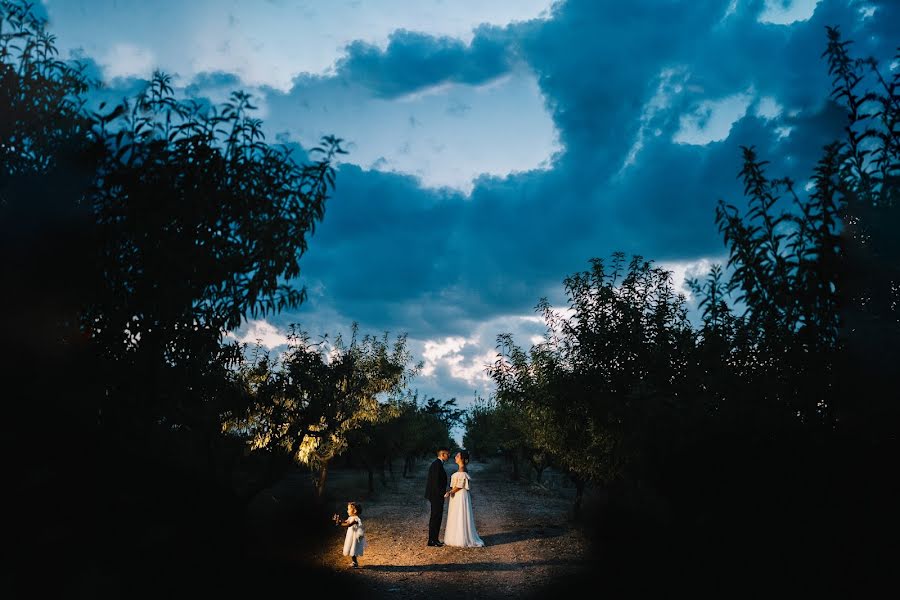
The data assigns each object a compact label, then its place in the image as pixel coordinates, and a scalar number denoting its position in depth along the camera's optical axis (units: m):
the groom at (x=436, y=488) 15.28
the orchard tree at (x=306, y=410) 18.92
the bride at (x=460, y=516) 15.47
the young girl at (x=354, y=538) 13.19
